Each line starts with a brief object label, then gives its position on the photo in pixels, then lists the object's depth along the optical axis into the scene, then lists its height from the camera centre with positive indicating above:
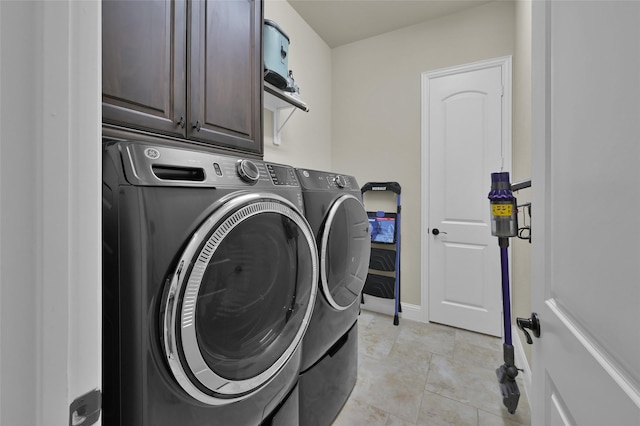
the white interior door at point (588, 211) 0.40 +0.00
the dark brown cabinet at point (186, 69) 0.94 +0.61
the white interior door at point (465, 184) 2.36 +0.26
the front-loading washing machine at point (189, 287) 0.62 -0.20
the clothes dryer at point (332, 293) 1.25 -0.43
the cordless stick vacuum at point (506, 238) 1.46 -0.15
